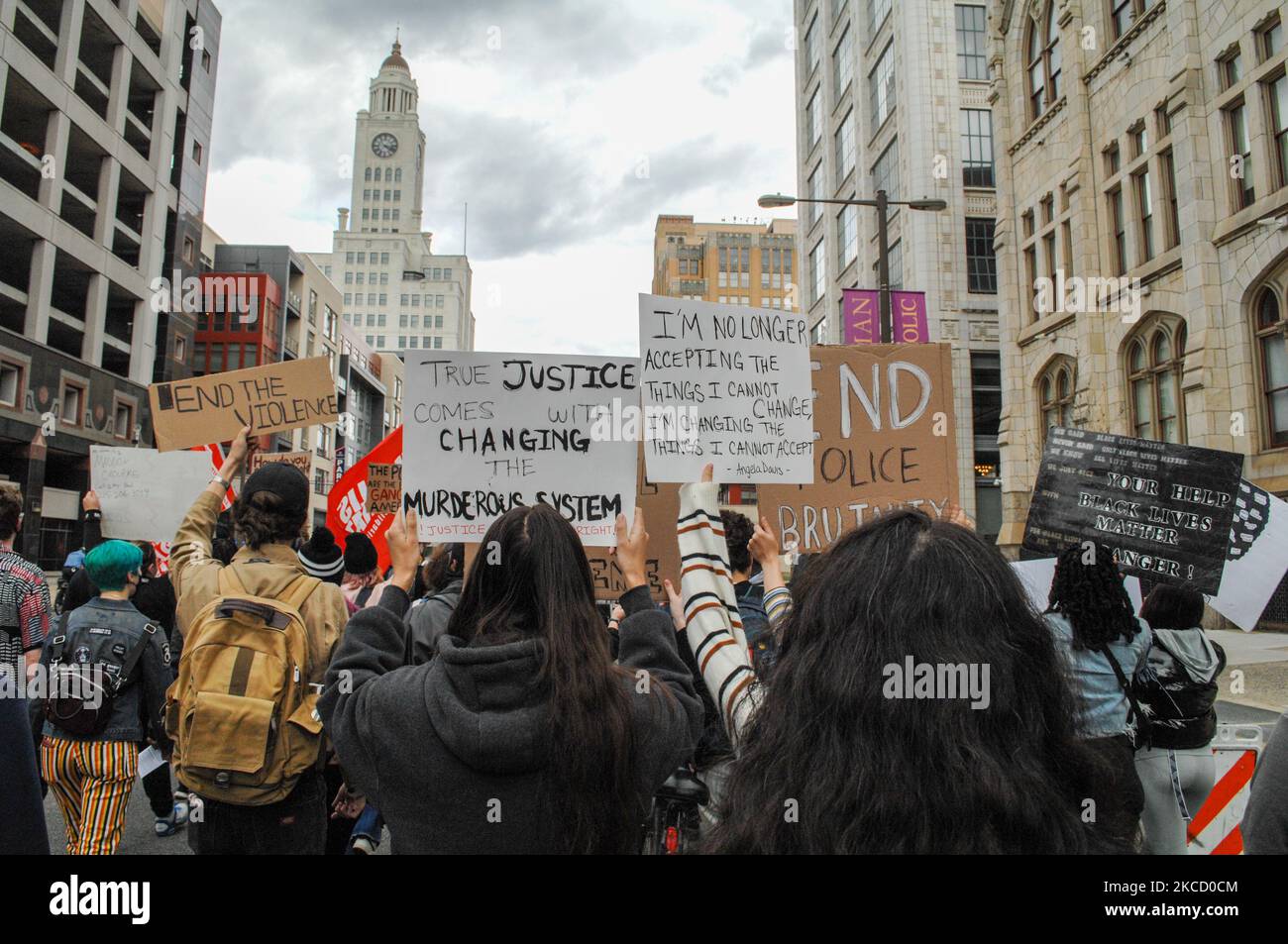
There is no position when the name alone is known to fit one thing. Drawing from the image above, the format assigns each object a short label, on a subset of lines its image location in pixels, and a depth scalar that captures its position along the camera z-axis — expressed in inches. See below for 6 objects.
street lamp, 530.6
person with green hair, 162.1
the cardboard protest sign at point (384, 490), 316.8
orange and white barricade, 177.6
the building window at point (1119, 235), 828.6
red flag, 317.1
